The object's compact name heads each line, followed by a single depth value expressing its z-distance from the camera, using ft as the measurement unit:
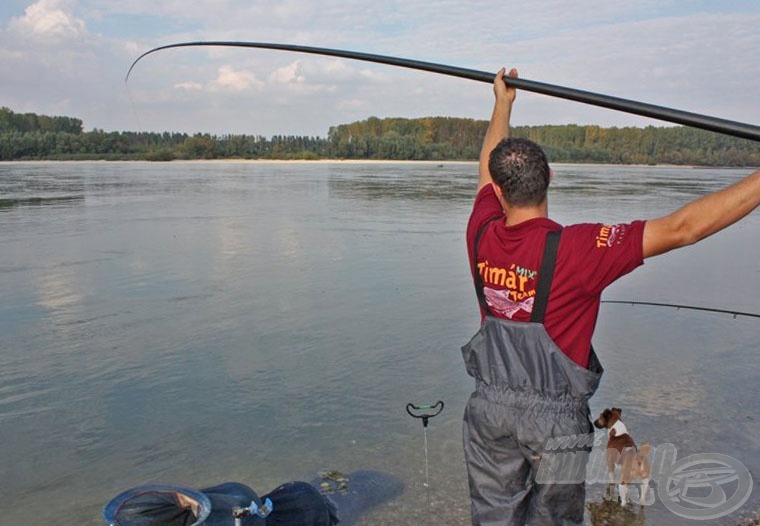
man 7.95
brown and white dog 15.14
